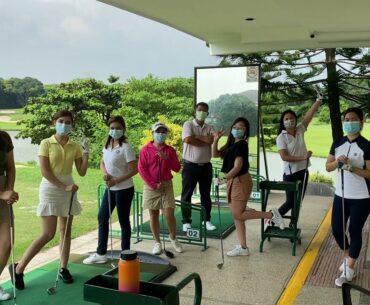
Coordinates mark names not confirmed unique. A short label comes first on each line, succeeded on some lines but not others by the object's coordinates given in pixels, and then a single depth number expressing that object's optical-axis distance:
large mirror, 8.04
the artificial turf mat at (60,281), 3.78
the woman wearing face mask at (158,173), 4.86
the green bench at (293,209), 5.19
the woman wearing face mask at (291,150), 5.43
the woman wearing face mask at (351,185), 3.91
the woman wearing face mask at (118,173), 4.49
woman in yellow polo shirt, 3.96
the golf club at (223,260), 4.62
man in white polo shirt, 5.72
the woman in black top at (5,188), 3.55
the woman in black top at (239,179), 4.84
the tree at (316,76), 9.59
